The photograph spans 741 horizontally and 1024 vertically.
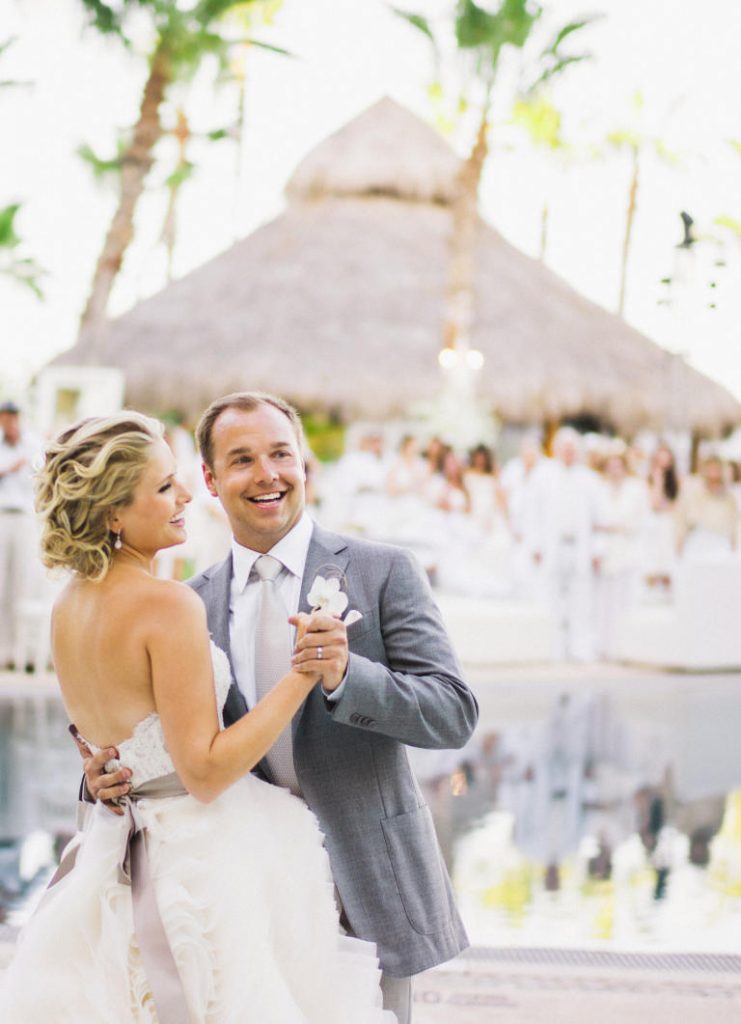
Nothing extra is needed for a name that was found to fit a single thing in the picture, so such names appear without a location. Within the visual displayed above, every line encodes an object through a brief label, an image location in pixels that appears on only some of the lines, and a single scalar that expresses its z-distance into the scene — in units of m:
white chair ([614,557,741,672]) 14.25
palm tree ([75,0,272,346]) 21.20
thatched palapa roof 27.47
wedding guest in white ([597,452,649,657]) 14.67
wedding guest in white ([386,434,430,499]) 15.00
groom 2.87
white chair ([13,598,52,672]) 12.28
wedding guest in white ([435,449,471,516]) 15.05
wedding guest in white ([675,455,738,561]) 14.91
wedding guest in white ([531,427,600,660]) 14.70
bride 2.54
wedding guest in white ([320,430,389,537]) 15.00
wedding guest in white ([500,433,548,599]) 14.96
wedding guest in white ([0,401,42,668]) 11.85
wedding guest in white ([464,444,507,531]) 15.48
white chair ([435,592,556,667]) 13.56
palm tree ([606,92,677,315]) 38.47
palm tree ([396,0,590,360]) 25.58
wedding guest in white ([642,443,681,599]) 16.47
